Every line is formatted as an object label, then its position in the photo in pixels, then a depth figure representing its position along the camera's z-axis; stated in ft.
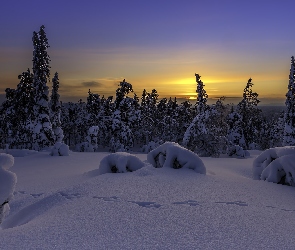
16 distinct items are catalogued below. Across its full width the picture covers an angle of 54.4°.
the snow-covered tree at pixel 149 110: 160.39
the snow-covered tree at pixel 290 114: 92.63
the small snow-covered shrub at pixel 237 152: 68.96
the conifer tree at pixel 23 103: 92.12
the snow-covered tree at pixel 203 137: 74.59
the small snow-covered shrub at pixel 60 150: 45.11
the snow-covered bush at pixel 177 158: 22.36
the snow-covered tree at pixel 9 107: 96.94
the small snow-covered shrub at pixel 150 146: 116.71
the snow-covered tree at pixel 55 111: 93.56
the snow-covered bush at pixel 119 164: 22.63
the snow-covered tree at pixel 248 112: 119.55
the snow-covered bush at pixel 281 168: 20.62
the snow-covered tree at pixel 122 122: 100.53
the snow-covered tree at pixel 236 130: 119.65
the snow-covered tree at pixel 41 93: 81.66
